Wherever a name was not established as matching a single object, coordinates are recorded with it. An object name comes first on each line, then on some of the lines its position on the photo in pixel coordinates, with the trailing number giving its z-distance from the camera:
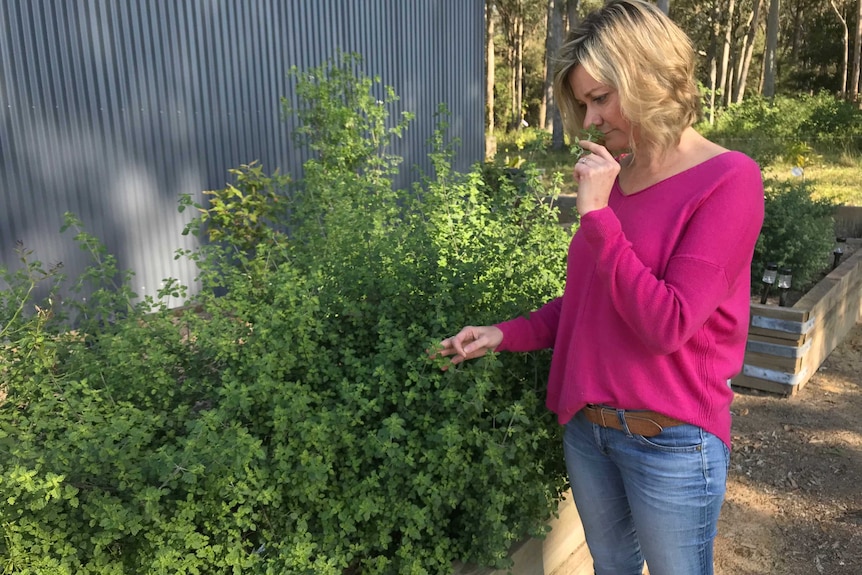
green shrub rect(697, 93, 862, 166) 17.62
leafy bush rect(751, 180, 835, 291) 5.87
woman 1.49
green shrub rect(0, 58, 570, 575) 1.89
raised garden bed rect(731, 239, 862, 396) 5.02
